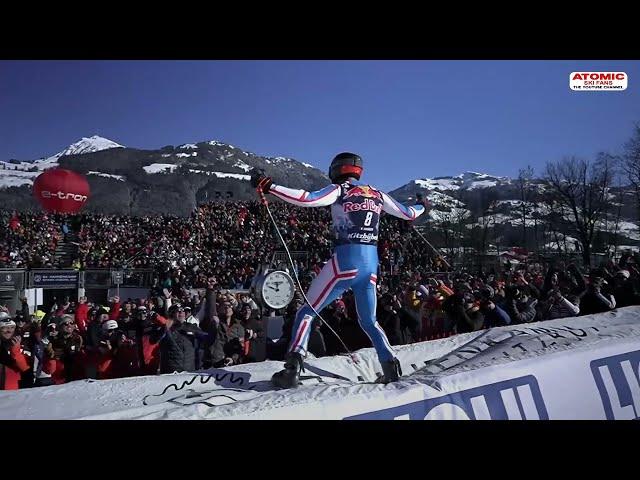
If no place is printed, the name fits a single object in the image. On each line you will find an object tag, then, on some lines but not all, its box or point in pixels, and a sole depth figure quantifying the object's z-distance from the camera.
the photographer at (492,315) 4.50
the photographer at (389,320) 4.03
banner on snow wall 2.67
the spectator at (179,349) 3.86
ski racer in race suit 3.08
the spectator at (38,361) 3.75
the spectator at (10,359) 3.58
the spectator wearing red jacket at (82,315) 4.88
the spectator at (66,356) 3.90
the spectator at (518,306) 4.57
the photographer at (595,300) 4.28
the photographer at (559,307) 4.37
